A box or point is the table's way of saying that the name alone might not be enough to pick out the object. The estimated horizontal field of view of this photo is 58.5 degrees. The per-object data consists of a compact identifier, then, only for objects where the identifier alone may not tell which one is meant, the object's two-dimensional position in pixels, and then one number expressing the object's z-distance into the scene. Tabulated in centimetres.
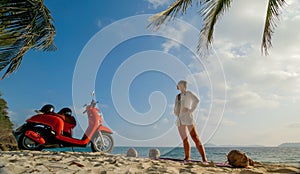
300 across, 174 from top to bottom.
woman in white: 428
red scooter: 499
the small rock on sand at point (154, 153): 541
